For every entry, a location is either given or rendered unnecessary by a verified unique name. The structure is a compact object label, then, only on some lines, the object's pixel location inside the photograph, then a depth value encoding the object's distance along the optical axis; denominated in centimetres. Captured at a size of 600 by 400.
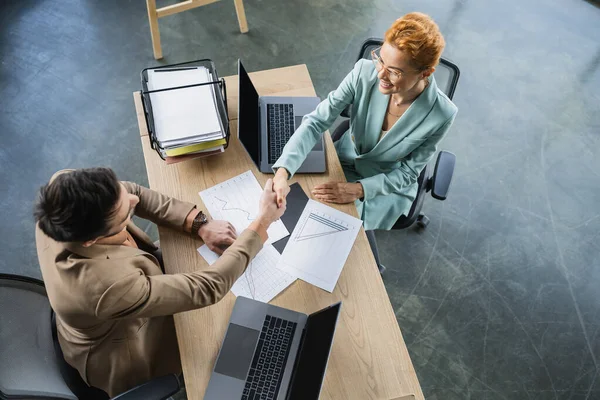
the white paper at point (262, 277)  155
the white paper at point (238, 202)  167
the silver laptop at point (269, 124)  174
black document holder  172
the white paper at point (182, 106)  171
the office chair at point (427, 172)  189
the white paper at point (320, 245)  159
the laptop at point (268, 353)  137
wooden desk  144
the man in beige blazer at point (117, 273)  117
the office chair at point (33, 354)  125
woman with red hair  154
